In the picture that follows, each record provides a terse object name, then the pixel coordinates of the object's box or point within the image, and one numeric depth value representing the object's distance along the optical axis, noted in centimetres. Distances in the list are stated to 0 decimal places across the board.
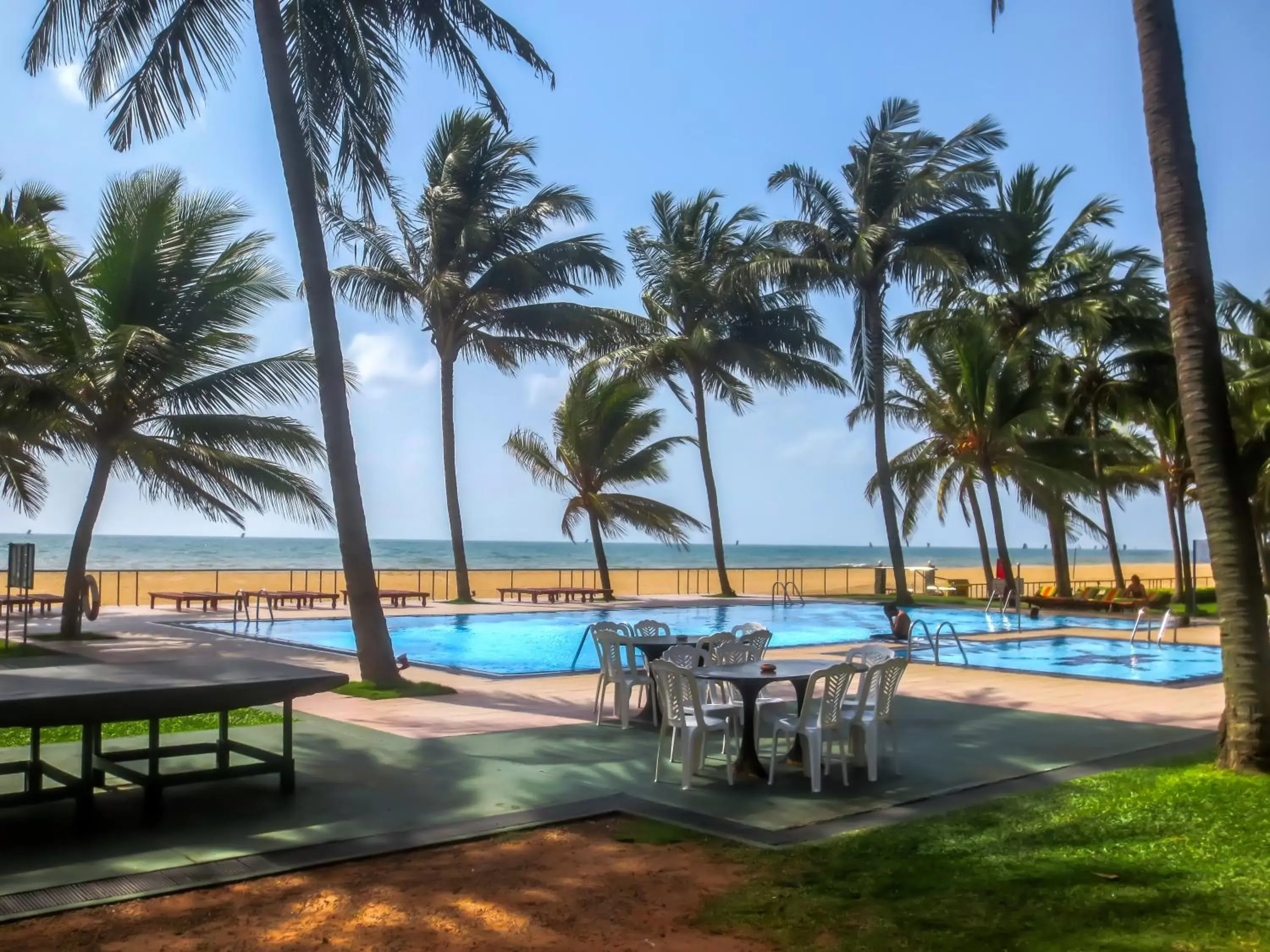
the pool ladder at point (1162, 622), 1727
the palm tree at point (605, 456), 2894
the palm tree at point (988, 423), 2784
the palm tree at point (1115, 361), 2739
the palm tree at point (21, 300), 1470
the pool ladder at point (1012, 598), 2362
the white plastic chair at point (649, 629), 1120
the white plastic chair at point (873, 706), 764
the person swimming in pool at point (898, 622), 1594
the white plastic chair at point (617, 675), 983
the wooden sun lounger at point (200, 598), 2303
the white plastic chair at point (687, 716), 729
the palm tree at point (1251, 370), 2488
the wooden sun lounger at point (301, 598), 2358
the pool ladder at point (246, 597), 2109
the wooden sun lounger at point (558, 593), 2780
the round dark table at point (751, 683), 762
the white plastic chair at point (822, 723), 734
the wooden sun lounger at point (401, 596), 2470
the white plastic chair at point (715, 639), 1027
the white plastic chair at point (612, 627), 1015
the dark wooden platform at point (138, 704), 574
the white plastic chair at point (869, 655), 848
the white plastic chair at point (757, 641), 945
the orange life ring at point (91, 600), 1848
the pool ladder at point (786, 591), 2958
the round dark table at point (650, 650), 1006
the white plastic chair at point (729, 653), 874
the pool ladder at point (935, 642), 1518
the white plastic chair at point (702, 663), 786
